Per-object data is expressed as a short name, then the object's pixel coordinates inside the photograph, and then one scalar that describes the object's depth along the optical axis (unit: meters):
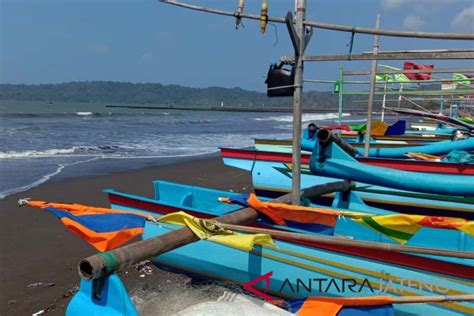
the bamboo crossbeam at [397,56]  4.32
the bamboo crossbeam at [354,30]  3.81
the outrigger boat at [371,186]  6.58
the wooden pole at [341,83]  12.47
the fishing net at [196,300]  3.32
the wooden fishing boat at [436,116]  10.01
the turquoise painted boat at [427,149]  8.59
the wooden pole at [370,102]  8.58
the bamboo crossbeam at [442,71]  8.70
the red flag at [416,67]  13.29
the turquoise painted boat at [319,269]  3.66
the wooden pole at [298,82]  4.48
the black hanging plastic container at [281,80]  4.58
